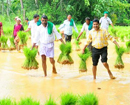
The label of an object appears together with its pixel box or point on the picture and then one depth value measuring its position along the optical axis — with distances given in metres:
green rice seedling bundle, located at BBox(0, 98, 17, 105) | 6.39
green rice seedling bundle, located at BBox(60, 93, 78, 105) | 6.64
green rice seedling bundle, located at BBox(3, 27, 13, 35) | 28.60
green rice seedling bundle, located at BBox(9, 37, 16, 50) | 18.65
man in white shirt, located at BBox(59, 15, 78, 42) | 17.70
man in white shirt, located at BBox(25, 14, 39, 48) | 15.44
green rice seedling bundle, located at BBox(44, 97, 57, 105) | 6.37
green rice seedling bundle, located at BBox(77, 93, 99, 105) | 6.58
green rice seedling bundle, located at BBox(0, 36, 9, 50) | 18.18
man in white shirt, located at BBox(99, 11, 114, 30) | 20.46
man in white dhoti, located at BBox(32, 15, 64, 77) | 10.91
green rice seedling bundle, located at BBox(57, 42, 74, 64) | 13.95
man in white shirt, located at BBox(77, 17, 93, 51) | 15.09
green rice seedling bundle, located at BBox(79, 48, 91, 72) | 11.86
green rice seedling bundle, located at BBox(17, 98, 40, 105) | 6.31
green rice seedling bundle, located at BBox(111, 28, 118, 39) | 26.96
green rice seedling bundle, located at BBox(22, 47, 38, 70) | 12.04
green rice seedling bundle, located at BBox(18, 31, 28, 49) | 18.10
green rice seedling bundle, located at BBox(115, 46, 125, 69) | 12.67
